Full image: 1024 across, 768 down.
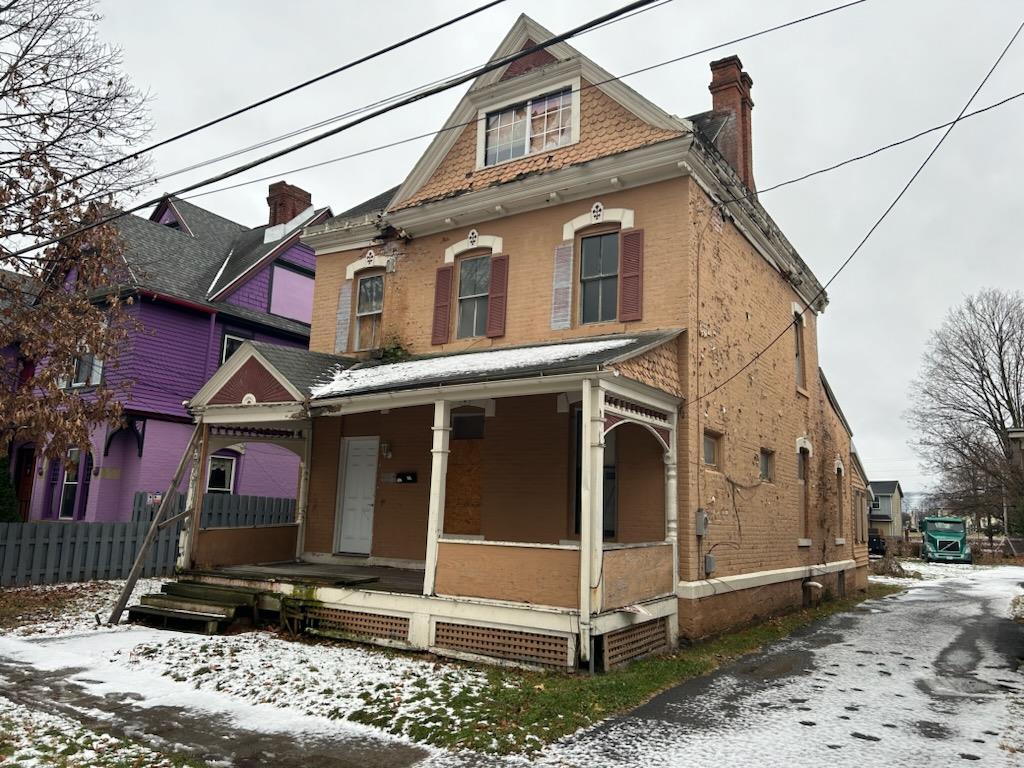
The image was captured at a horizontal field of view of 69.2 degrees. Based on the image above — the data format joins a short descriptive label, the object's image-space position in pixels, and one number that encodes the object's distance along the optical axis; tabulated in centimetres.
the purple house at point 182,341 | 1972
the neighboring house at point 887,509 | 5191
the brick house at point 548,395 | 938
